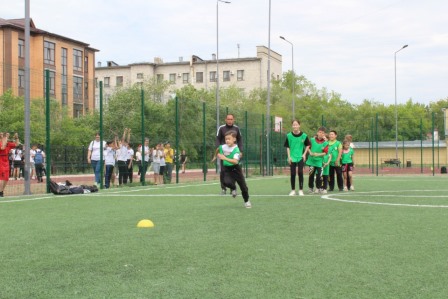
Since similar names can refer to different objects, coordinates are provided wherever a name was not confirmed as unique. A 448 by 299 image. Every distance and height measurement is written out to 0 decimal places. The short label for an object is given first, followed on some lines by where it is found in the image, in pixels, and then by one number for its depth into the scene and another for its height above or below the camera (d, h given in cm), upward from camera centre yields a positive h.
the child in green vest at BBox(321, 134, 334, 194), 1617 -47
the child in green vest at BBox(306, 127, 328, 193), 1548 -16
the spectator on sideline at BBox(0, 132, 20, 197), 1531 -12
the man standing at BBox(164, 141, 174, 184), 2252 -28
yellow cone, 816 -97
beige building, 8619 +1260
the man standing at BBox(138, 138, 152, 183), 2101 -22
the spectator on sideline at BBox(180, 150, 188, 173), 2388 -26
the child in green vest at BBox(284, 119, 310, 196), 1425 +8
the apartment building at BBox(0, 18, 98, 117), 5534 +1061
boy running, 1123 -22
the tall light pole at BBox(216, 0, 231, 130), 4188 +859
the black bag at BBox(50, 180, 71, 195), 1561 -91
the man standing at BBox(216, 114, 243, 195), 1331 +47
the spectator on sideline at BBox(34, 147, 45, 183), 2267 -20
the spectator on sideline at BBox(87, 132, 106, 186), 1883 -8
